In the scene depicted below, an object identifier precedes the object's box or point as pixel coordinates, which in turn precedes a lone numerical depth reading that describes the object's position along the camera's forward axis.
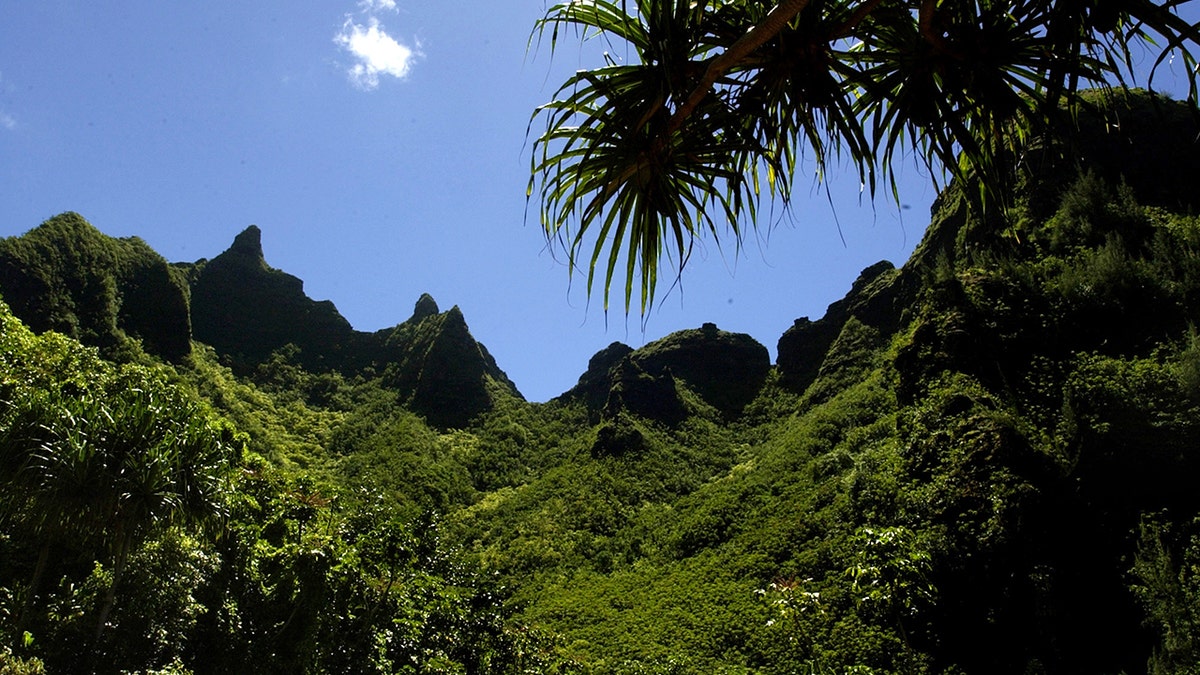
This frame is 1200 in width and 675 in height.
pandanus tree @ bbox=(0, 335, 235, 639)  8.58
